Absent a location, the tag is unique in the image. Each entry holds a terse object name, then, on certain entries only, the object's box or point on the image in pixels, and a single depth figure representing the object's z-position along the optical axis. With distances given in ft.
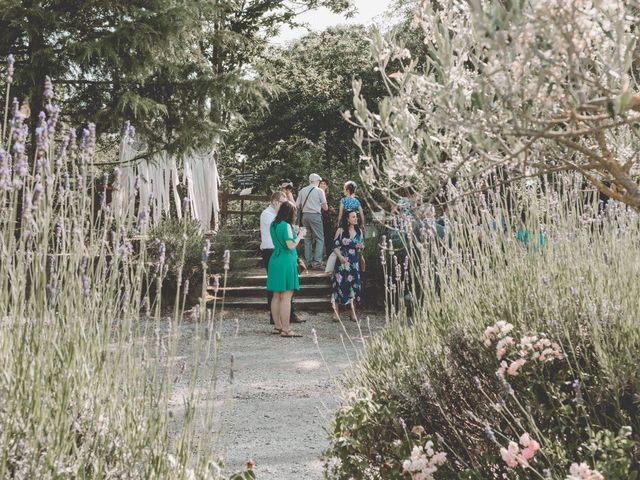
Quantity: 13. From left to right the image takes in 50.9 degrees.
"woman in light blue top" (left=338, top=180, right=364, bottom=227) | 33.65
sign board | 77.76
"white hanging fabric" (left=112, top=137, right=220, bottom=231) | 45.98
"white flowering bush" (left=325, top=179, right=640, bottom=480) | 8.90
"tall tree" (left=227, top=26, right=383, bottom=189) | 72.49
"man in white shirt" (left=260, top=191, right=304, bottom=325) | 31.45
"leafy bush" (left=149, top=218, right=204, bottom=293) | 36.83
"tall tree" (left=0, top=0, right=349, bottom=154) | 31.22
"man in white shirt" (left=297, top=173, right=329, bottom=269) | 42.60
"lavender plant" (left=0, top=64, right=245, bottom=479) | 6.95
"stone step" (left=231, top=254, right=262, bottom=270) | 40.96
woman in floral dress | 31.81
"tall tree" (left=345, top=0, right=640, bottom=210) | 5.76
